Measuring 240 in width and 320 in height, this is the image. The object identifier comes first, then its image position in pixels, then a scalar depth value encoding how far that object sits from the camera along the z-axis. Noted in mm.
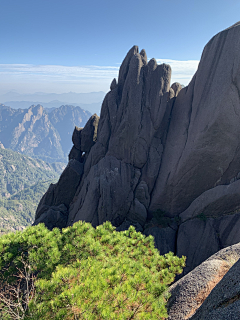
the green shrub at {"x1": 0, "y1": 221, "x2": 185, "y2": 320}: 7379
